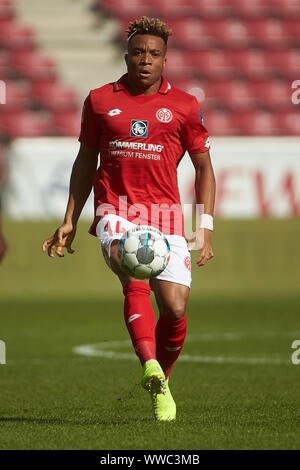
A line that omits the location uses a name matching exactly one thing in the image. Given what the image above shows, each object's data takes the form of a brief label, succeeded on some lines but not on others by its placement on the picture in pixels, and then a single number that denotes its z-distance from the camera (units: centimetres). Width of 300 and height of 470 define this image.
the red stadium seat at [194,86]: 1761
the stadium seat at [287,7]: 1870
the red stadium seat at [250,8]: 1872
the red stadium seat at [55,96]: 1764
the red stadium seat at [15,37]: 1833
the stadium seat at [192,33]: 1845
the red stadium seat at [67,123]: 1722
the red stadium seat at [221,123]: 1712
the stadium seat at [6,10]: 1862
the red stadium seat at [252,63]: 1817
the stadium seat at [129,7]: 1859
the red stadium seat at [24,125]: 1719
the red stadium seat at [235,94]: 1767
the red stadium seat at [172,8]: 1855
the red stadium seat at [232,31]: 1856
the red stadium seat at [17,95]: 1761
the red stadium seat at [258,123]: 1738
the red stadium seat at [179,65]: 1795
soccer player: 479
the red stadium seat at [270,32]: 1850
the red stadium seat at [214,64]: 1808
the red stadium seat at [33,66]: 1814
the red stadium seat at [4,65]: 1798
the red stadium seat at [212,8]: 1867
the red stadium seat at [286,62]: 1812
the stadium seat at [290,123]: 1728
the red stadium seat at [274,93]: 1764
